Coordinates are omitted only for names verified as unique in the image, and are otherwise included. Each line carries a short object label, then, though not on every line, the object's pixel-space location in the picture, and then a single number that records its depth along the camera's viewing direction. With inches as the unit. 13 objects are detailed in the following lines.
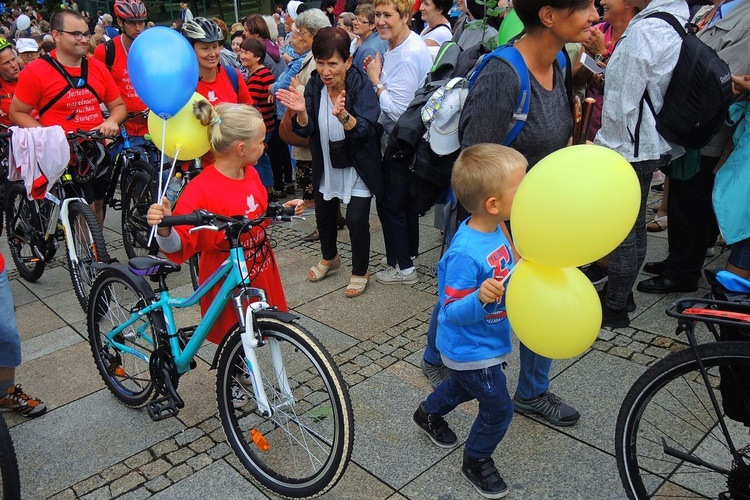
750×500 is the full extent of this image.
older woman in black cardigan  172.4
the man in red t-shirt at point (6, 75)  224.1
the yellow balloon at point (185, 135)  125.8
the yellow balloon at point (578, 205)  73.3
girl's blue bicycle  100.8
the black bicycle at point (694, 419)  82.7
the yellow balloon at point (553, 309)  80.5
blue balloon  124.7
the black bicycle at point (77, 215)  180.2
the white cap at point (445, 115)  133.1
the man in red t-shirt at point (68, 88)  183.0
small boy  94.7
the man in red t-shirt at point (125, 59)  219.0
